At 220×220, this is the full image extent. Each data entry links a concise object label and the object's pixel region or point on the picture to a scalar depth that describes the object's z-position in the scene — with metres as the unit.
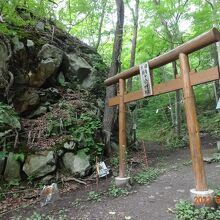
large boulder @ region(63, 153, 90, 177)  6.82
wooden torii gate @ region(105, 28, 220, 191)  4.16
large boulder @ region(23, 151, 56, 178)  6.52
